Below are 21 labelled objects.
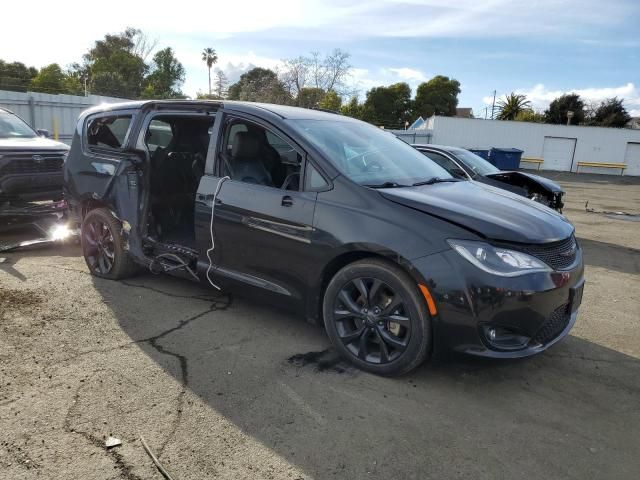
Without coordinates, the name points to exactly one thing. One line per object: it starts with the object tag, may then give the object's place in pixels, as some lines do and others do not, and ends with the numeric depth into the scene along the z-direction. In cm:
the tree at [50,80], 5425
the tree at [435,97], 5400
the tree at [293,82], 3966
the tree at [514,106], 5878
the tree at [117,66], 6097
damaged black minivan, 301
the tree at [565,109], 5444
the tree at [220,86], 5353
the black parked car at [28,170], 679
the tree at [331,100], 3995
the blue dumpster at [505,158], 1831
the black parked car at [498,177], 822
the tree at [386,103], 5131
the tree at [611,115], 5222
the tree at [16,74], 5176
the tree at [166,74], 6610
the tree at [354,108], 4610
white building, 3338
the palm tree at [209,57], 8506
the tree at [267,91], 3897
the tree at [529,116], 5548
